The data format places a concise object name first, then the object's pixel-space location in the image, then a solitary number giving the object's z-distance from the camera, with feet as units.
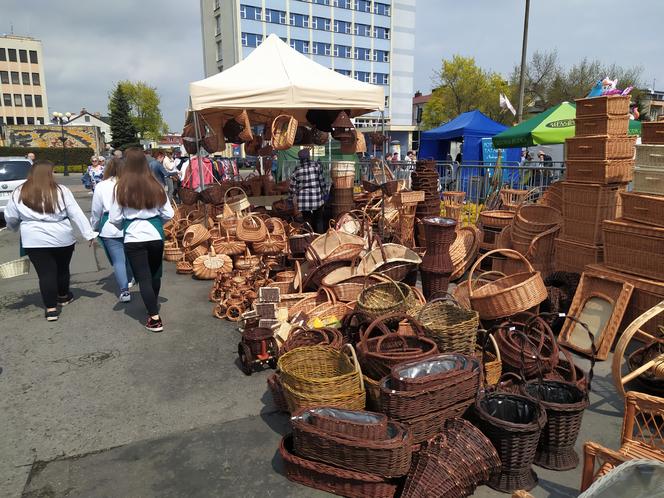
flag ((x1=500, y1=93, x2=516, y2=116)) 46.82
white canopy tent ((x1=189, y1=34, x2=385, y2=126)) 24.56
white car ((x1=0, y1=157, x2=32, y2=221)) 40.47
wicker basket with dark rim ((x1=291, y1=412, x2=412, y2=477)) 8.21
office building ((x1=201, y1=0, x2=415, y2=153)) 162.61
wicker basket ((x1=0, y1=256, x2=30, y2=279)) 17.37
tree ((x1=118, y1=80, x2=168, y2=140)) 187.52
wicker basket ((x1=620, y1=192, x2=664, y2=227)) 14.51
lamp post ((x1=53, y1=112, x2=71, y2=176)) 125.18
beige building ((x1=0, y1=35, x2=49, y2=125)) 235.61
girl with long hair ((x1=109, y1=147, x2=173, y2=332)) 15.89
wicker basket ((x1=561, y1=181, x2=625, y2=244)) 17.46
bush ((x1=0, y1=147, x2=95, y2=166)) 145.18
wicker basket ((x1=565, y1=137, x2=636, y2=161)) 17.43
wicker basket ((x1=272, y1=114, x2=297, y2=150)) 25.31
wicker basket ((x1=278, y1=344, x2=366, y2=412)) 9.61
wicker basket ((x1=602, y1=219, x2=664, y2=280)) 14.48
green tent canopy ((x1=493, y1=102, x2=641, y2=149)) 34.60
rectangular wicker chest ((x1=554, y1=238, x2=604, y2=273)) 17.46
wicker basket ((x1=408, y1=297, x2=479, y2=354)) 11.22
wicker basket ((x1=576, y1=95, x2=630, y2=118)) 17.33
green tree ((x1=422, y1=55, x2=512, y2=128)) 129.14
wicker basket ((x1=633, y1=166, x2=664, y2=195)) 14.66
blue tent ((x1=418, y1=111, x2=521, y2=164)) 58.18
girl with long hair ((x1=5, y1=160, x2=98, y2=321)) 16.96
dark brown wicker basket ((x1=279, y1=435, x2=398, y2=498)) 8.37
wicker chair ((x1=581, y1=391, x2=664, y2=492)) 7.18
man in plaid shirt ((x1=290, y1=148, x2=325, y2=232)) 26.35
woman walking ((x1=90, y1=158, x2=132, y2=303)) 18.62
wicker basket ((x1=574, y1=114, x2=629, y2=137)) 17.52
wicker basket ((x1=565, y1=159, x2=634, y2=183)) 17.40
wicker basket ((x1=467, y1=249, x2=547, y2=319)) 13.33
